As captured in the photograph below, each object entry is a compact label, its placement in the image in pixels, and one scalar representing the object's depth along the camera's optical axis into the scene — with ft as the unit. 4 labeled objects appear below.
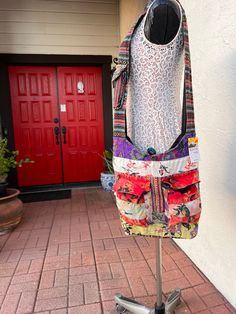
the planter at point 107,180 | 11.96
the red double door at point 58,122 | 12.33
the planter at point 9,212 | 8.05
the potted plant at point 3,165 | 8.29
